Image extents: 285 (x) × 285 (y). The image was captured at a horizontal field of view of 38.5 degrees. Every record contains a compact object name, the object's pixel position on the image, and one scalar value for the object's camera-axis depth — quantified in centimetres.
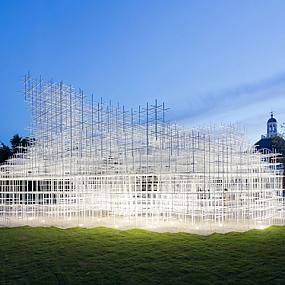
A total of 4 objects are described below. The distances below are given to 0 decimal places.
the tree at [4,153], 2846
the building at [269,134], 3978
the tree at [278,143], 3178
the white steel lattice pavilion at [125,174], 1396
